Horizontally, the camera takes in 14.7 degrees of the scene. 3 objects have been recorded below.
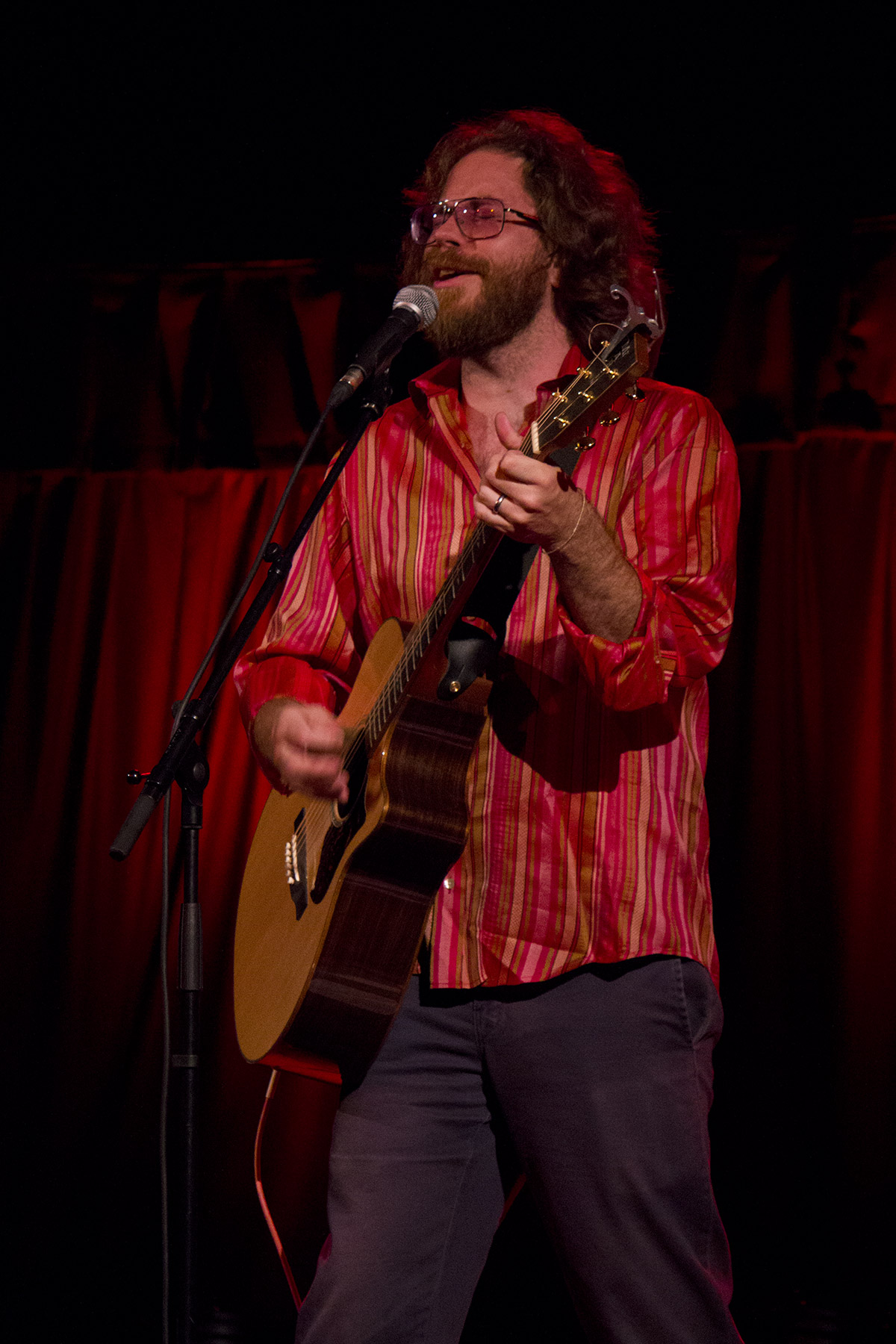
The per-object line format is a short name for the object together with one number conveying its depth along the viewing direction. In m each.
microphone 3.74
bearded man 3.58
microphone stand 3.73
